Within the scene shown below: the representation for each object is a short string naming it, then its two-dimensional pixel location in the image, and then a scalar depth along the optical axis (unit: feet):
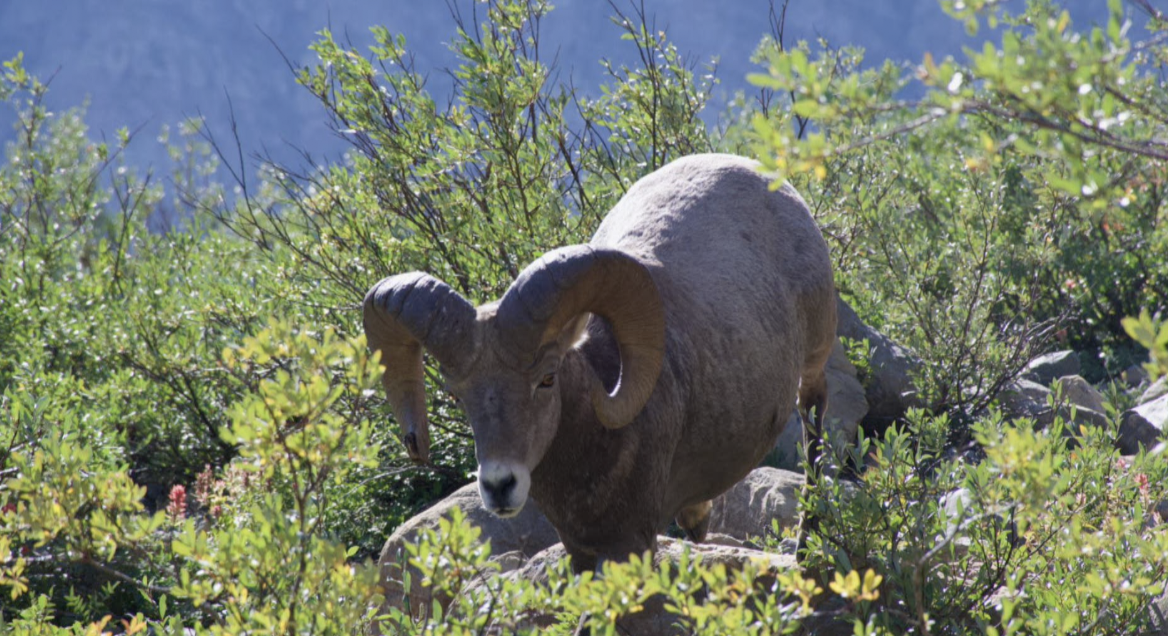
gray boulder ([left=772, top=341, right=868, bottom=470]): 54.54
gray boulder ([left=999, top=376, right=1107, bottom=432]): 55.57
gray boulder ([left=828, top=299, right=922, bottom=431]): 59.21
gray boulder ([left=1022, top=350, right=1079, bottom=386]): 68.33
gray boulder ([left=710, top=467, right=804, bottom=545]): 45.19
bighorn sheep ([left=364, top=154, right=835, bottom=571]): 28.84
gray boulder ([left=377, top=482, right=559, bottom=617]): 41.70
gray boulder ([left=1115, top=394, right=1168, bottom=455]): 54.24
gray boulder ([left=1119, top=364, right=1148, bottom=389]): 68.85
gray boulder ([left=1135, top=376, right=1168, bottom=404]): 59.79
